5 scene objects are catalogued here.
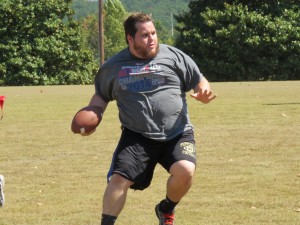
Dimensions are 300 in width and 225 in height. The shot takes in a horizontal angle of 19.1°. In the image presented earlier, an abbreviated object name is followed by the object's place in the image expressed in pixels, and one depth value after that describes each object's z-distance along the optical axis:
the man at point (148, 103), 6.97
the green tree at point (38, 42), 53.97
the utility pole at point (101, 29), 58.74
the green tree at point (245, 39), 53.56
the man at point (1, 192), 8.75
